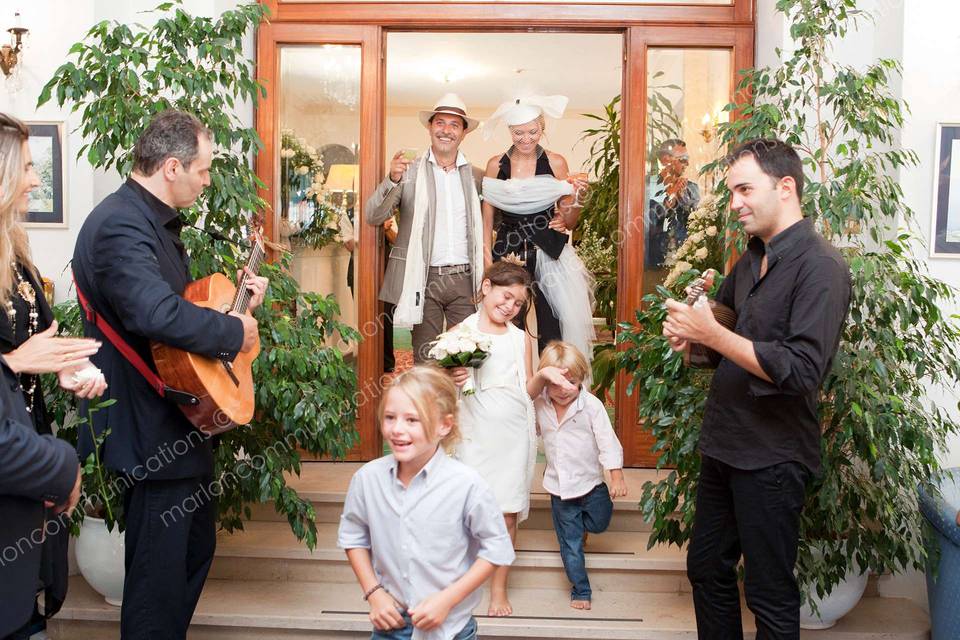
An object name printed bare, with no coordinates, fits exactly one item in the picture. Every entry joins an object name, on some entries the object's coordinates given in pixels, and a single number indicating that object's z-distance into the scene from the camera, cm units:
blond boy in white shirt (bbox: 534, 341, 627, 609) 399
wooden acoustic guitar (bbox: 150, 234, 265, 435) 273
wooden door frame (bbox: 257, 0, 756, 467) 525
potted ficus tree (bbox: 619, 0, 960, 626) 342
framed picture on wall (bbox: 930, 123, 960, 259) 416
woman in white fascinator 500
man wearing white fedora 496
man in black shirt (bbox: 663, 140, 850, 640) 258
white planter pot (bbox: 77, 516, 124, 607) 387
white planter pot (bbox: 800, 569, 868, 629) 379
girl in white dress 389
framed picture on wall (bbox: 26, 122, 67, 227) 443
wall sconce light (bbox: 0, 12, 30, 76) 432
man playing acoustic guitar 276
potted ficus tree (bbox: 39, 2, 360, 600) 367
